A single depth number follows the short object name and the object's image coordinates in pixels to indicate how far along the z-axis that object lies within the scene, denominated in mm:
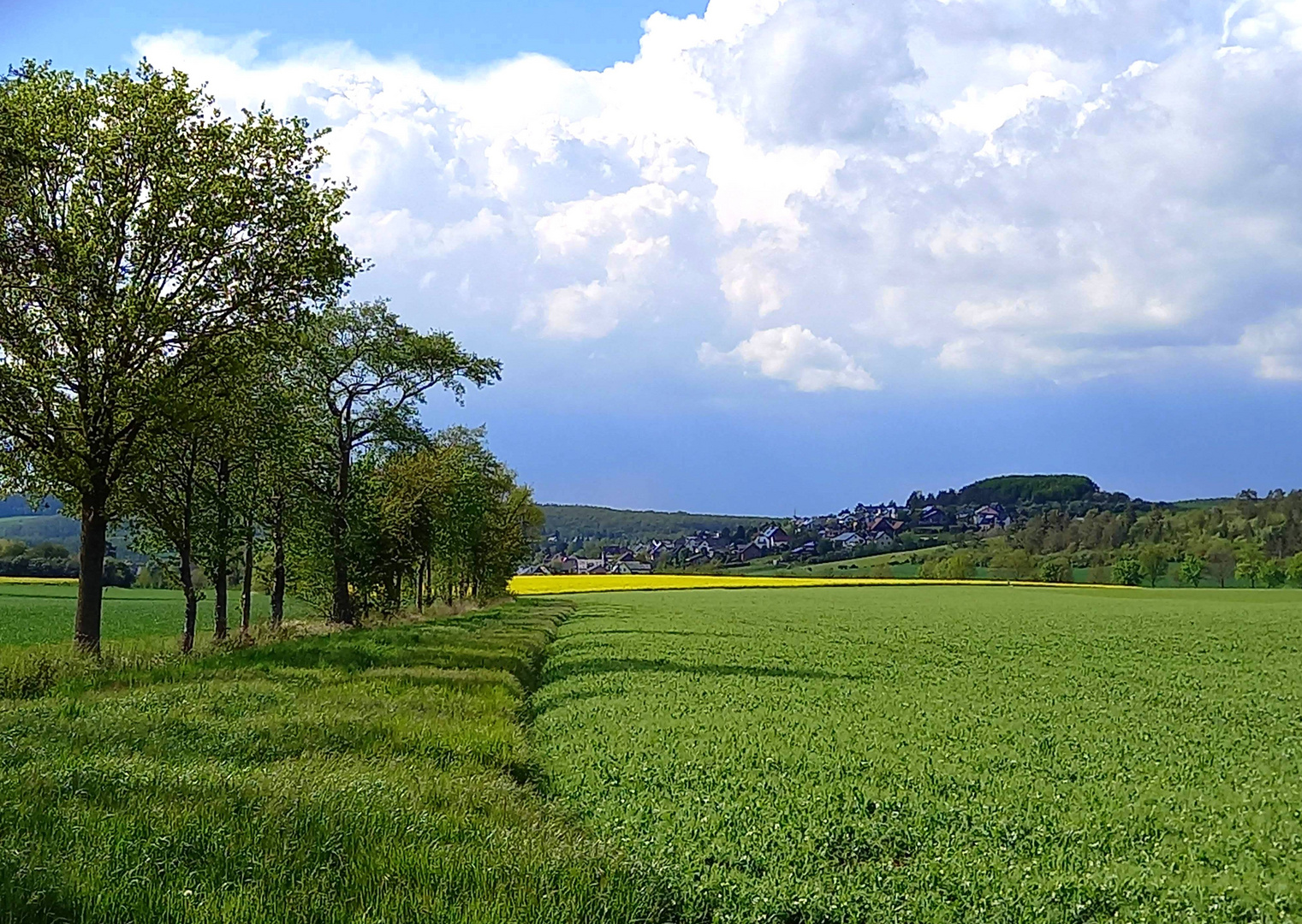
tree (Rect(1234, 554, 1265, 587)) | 114562
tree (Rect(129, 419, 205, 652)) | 27234
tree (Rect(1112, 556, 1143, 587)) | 122375
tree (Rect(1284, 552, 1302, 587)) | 111125
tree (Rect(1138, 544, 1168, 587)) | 121875
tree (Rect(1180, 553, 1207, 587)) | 117812
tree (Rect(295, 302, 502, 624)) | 39719
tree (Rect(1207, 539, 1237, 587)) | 119562
